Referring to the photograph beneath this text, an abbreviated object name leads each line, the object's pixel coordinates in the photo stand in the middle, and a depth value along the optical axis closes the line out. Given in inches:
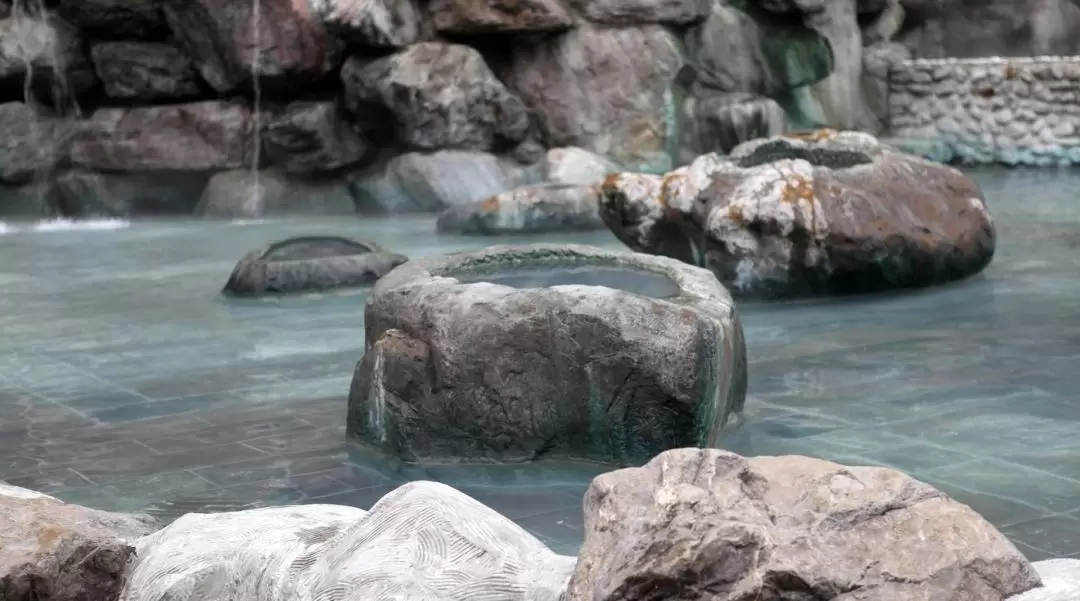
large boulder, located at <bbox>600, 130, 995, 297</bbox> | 280.5
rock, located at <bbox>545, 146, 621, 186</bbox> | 492.1
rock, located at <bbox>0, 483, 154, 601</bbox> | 103.4
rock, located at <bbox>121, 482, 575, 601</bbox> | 92.2
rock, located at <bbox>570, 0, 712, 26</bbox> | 531.2
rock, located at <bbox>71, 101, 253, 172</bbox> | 523.5
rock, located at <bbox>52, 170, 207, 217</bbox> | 523.2
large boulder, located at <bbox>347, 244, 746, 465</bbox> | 168.7
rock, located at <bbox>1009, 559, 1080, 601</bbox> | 77.4
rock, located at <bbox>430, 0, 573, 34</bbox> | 517.7
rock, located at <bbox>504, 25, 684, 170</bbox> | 535.8
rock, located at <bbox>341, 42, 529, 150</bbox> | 504.1
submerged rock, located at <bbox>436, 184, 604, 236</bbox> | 413.1
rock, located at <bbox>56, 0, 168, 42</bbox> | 518.0
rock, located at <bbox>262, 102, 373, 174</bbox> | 517.3
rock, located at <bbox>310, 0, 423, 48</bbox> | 501.7
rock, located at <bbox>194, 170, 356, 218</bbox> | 510.0
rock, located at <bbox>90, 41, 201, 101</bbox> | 524.7
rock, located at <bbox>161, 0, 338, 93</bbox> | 514.3
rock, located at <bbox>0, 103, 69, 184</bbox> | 519.8
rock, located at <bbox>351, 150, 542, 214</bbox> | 498.6
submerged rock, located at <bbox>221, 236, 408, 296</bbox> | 304.0
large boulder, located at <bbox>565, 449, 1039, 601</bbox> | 78.0
